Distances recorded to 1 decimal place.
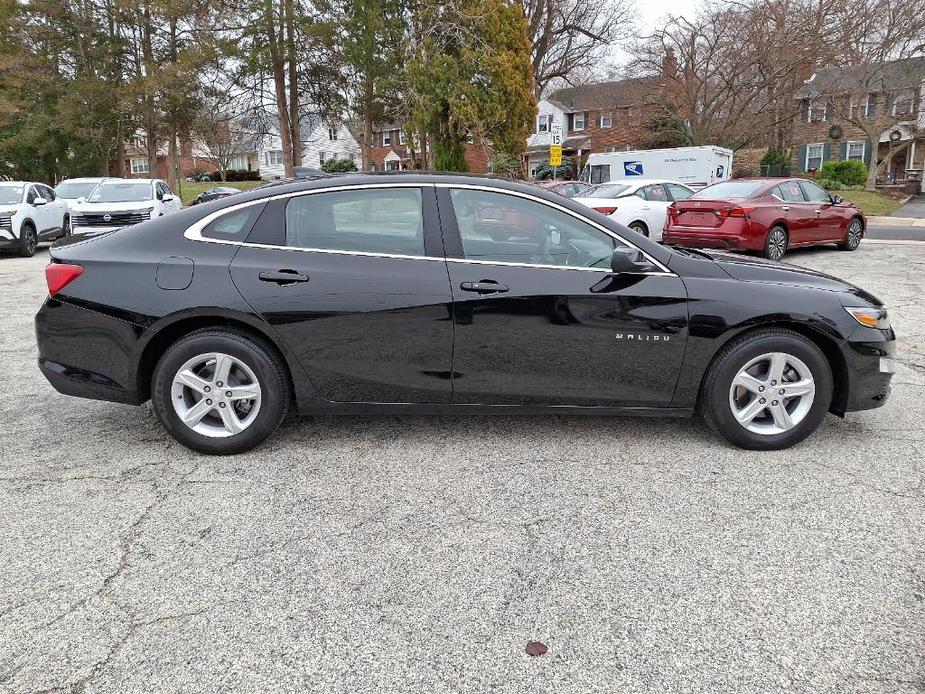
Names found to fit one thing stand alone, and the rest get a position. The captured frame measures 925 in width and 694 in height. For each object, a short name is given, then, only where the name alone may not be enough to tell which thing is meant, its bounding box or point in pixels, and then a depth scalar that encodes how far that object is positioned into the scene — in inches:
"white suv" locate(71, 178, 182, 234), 603.8
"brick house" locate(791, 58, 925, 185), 1316.4
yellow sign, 874.1
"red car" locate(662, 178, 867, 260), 469.1
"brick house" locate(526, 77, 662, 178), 1776.5
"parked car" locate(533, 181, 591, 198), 638.0
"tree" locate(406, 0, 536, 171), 869.2
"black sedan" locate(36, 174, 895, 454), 148.9
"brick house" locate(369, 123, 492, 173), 2341.3
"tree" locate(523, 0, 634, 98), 1360.7
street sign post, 866.8
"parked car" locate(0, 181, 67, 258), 567.2
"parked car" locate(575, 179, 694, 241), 551.2
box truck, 1133.7
